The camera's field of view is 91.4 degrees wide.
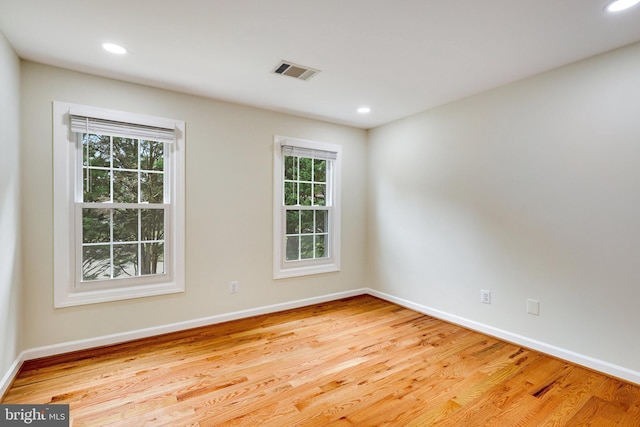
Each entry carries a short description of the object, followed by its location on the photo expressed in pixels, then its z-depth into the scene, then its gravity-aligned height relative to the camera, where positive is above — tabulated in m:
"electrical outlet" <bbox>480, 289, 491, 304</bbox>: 3.08 -0.85
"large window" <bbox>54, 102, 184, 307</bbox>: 2.62 +0.02
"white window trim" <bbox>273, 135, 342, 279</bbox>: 3.72 -0.19
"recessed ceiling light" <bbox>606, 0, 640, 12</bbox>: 1.77 +1.20
